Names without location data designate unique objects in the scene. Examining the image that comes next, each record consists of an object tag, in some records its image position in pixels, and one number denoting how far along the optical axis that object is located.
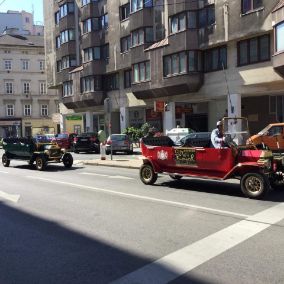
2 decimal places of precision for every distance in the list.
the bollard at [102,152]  16.33
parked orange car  13.77
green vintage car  13.53
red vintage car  7.49
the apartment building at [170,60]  20.99
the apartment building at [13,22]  64.19
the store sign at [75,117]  38.22
